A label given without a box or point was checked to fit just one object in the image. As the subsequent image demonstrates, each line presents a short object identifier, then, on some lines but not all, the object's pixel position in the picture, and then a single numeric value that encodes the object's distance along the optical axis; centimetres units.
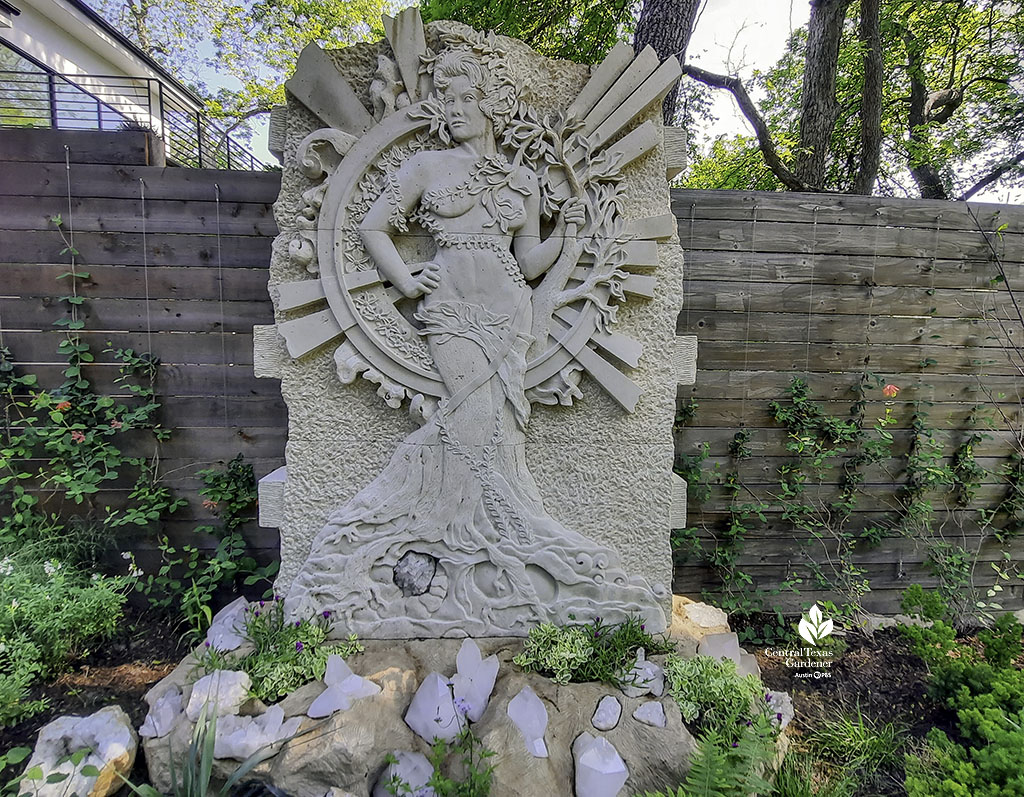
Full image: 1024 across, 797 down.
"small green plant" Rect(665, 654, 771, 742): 186
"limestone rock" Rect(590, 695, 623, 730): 180
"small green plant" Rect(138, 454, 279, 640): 276
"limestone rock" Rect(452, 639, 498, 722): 187
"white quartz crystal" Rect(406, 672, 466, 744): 177
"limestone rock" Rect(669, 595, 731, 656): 231
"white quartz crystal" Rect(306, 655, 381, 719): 178
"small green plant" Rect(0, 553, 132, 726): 206
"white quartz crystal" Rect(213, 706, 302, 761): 168
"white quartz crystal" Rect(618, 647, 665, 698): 192
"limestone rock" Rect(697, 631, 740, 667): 218
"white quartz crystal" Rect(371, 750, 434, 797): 165
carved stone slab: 213
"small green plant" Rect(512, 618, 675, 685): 200
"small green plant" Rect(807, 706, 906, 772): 198
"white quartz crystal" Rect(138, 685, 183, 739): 178
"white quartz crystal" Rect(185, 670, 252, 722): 178
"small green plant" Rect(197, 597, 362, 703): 191
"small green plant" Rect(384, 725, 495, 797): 151
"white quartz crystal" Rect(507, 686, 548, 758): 171
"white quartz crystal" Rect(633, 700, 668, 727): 180
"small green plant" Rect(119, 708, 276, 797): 156
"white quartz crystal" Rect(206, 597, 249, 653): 210
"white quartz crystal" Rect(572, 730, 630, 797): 164
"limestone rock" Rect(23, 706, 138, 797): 163
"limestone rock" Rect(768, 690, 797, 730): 200
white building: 532
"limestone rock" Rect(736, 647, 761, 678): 214
